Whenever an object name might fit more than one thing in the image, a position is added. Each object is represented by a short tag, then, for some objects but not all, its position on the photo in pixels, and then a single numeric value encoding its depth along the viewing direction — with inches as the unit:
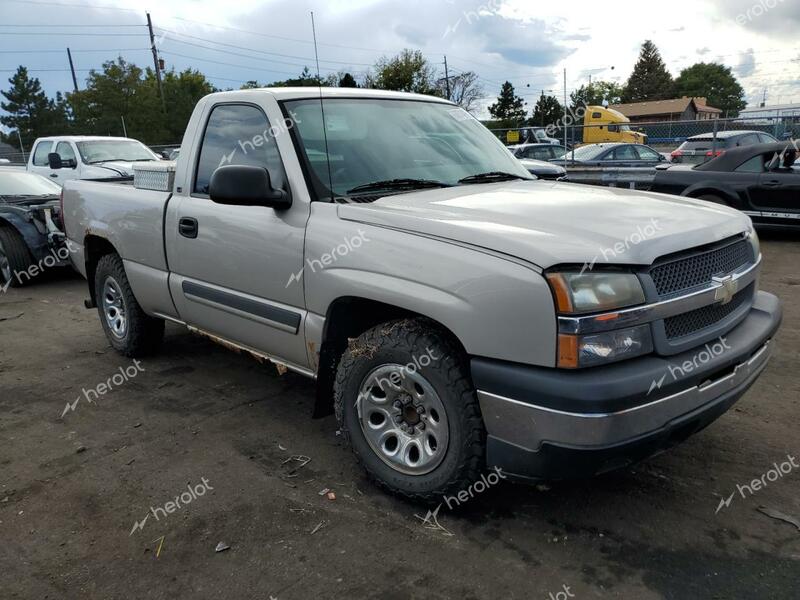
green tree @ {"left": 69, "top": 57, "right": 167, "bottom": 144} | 1553.9
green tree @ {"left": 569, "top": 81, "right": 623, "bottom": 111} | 3185.3
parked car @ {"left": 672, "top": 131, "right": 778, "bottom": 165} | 598.5
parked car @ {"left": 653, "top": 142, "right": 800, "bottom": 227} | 361.1
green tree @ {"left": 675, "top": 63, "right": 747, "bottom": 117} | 4055.1
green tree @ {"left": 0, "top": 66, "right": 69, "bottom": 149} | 2198.6
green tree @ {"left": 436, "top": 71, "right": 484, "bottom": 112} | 2145.7
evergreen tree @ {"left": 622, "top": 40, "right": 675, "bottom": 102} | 3885.3
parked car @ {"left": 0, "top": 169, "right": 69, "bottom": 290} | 316.2
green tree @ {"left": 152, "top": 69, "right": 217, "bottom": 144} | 1547.7
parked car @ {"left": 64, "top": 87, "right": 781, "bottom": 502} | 91.3
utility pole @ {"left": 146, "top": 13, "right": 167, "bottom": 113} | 1561.8
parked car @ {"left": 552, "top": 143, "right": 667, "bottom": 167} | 624.1
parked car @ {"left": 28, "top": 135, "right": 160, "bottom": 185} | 481.4
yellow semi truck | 1125.1
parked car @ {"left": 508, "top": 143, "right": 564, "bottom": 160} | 715.4
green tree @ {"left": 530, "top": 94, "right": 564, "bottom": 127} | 2147.8
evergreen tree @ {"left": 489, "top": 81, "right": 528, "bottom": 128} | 2235.9
